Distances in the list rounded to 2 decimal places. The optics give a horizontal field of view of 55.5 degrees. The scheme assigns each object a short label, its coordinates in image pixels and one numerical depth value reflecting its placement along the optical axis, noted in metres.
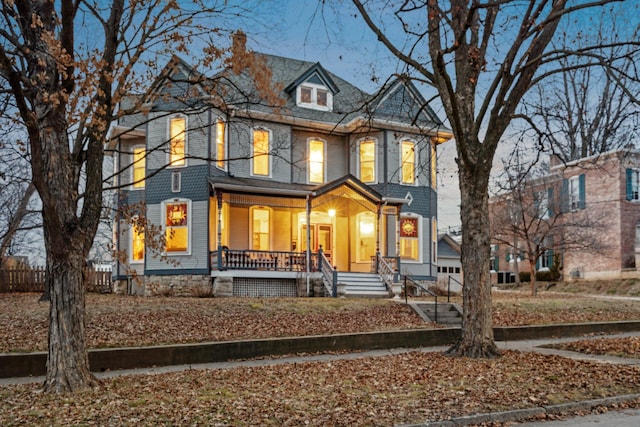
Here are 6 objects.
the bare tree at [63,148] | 8.31
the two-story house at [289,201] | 22.72
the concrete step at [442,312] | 17.55
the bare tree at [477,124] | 11.67
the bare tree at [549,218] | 29.76
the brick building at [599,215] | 33.11
